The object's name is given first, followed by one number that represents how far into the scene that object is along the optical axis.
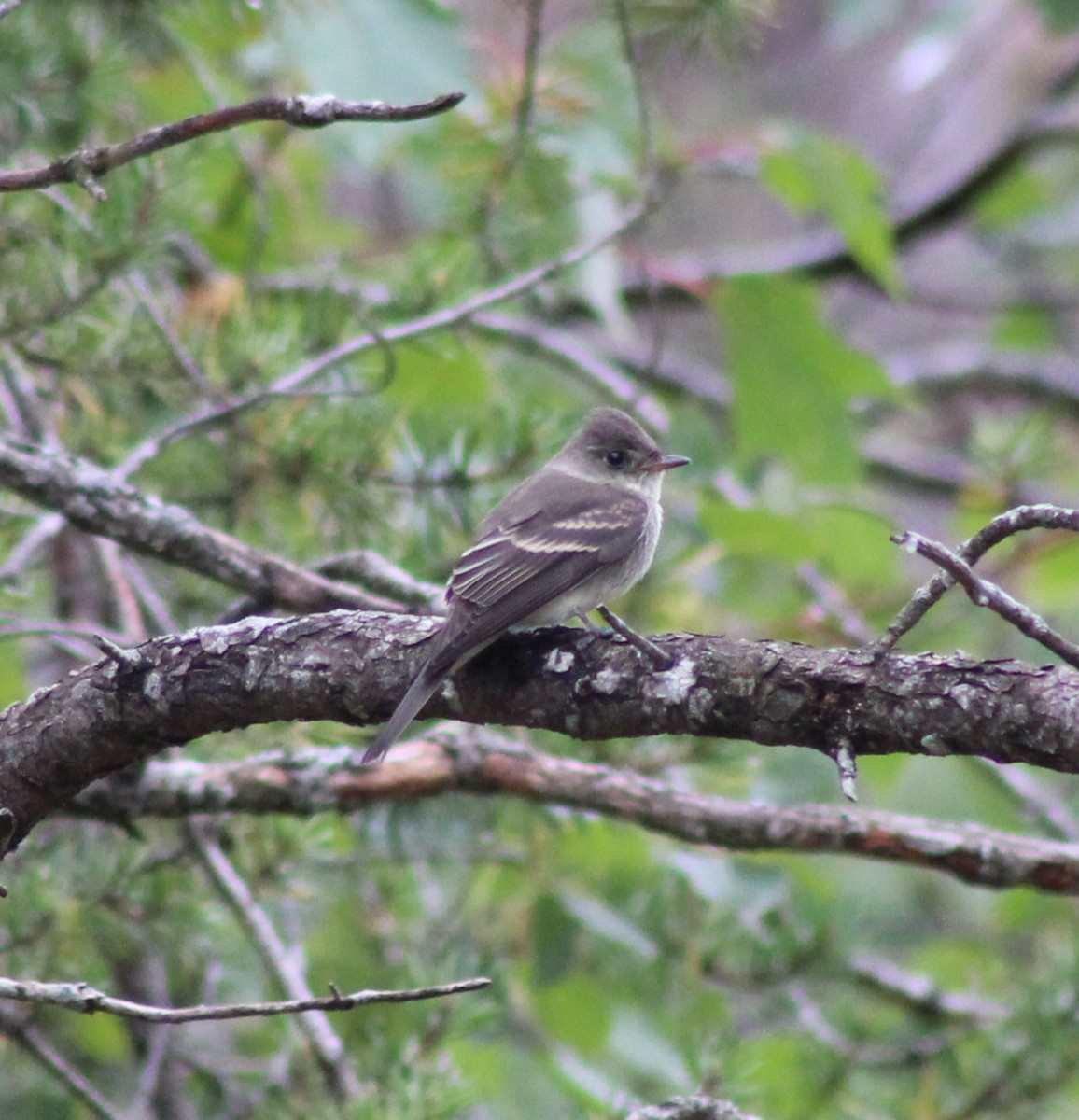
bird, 5.18
